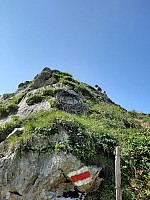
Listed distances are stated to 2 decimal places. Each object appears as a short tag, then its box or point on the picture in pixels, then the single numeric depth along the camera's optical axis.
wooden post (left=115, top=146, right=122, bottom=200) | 4.73
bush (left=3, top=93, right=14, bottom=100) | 16.53
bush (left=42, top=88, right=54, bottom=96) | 12.37
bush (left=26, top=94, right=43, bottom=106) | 12.11
